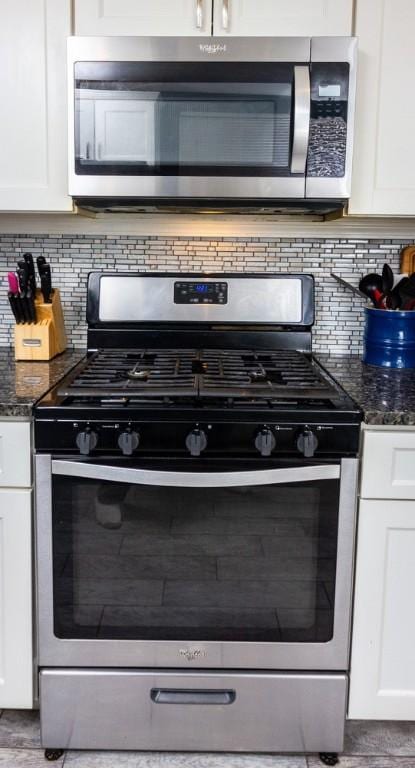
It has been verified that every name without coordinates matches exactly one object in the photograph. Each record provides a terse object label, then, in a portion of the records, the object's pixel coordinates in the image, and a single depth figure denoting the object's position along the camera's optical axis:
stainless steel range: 1.59
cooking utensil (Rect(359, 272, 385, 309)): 2.17
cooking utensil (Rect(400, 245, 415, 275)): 2.25
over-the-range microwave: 1.83
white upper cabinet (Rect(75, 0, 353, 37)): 1.88
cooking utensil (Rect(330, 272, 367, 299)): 2.20
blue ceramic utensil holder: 2.07
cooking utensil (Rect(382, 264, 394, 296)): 2.14
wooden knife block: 2.10
